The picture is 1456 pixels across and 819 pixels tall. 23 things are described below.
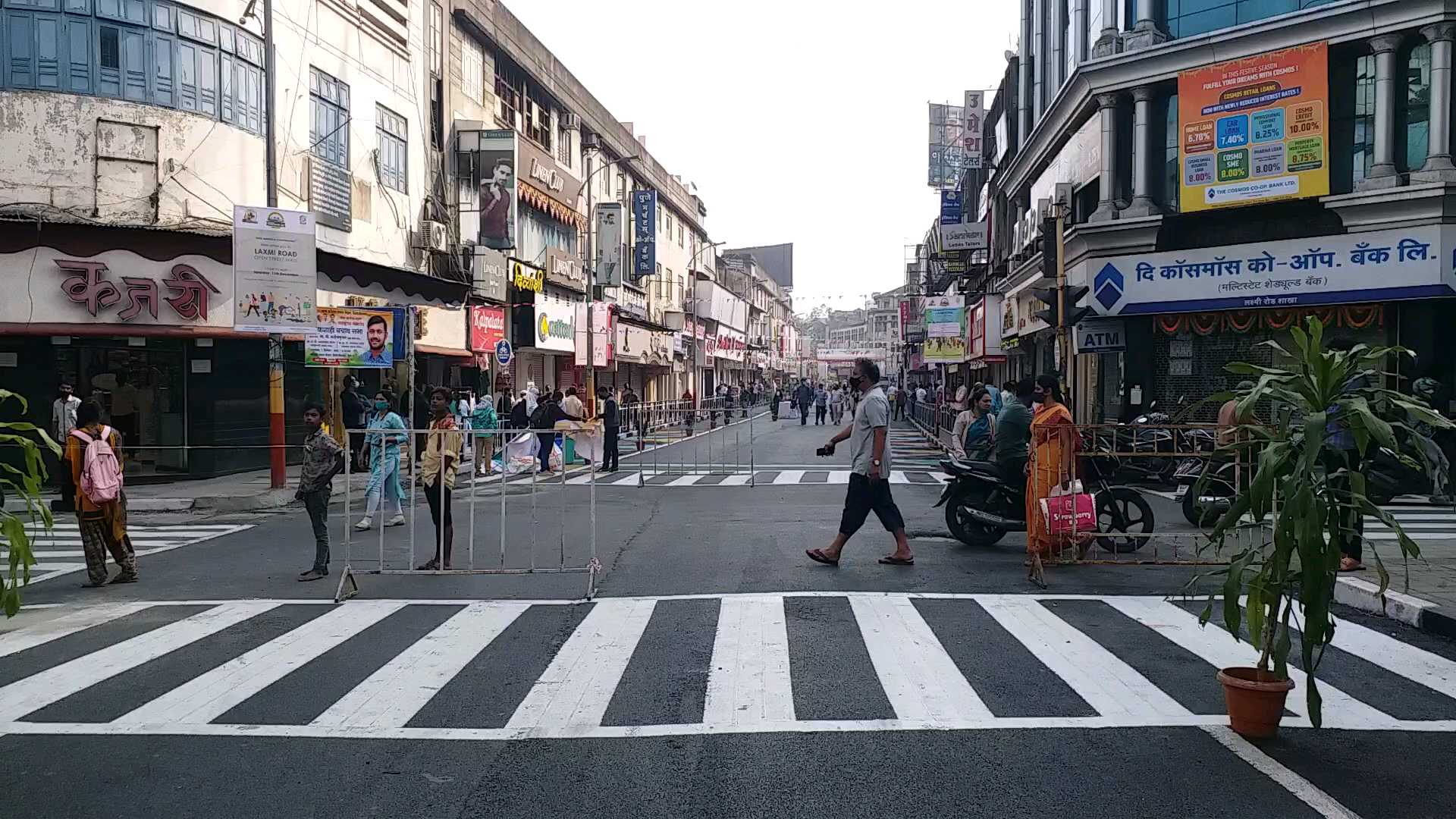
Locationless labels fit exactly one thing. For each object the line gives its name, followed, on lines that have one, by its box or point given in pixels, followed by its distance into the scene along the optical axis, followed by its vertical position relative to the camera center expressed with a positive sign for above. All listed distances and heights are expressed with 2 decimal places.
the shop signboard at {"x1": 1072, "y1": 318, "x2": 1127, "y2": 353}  23.44 +1.03
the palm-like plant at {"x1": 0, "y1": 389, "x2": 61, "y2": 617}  4.63 -0.59
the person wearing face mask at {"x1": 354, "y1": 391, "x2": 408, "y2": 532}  12.97 -1.07
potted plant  4.96 -0.58
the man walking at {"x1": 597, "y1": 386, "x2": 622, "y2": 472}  23.69 -1.05
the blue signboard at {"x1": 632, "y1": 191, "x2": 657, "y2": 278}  48.19 +6.92
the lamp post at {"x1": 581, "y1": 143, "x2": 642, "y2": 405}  33.47 +2.88
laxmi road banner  17.05 +1.90
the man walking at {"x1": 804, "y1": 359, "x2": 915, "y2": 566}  10.38 -0.89
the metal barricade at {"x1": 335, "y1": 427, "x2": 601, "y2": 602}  9.84 -1.86
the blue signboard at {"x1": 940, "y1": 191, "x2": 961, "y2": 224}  43.84 +7.20
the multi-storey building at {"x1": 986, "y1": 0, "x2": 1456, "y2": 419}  19.50 +4.02
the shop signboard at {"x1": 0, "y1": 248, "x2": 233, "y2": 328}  18.41 +1.72
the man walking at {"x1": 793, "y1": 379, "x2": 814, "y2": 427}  47.00 -0.72
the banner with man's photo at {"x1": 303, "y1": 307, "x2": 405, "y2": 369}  19.31 +0.84
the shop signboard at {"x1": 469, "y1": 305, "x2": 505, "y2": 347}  31.00 +1.72
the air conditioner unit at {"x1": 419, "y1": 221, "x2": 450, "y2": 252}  28.16 +4.01
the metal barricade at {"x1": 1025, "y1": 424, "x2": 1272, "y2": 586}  10.13 -1.29
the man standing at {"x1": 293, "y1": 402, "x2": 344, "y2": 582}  10.07 -0.91
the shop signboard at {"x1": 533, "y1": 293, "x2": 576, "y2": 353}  35.47 +2.11
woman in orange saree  10.05 -0.77
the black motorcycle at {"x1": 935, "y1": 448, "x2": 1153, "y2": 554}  11.48 -1.36
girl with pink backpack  10.09 -0.98
